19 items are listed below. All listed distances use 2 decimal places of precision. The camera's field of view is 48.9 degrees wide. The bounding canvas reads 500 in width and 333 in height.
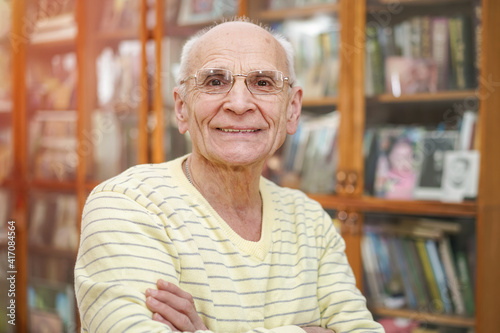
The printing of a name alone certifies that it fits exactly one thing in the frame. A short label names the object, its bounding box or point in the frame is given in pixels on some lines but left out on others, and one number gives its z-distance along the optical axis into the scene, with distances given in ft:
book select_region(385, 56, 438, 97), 8.28
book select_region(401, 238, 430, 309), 8.20
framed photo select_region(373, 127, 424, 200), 8.31
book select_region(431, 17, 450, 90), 8.06
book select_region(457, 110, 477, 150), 7.77
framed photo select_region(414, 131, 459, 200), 8.02
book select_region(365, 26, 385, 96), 8.63
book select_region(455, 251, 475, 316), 7.68
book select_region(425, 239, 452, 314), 7.99
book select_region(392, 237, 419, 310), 8.29
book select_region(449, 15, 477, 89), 7.79
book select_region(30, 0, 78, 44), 11.43
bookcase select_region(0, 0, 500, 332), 7.68
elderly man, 3.60
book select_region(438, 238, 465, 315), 7.84
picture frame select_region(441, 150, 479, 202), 7.64
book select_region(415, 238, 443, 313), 8.08
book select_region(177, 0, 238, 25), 9.86
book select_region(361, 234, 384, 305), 8.57
